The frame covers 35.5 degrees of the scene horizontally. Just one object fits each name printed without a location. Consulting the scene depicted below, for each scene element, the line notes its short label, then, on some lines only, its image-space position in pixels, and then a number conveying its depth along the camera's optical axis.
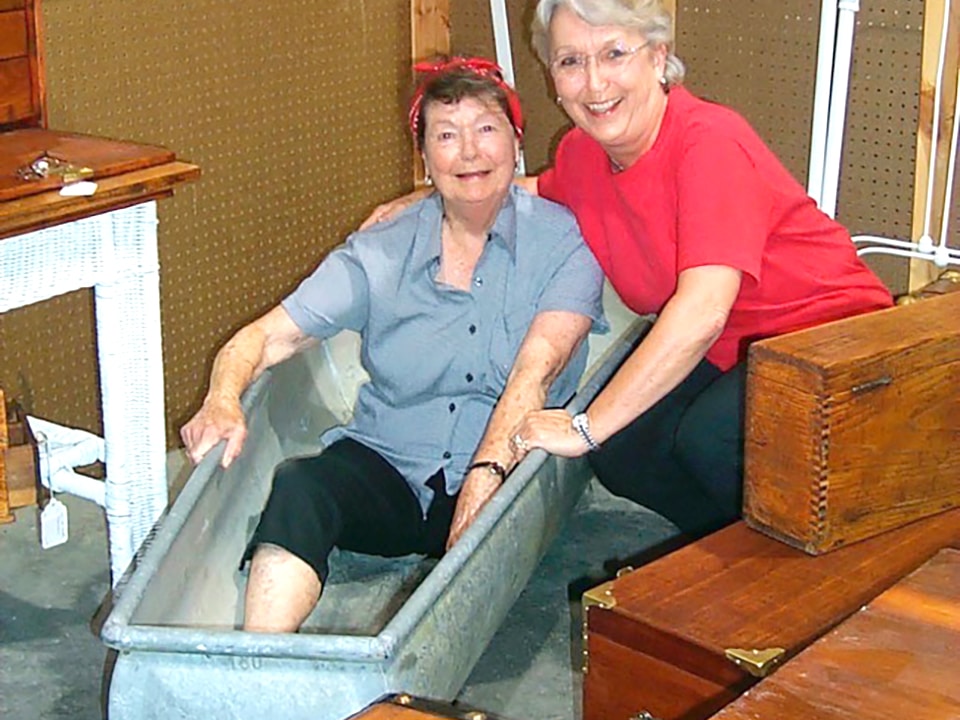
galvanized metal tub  1.71
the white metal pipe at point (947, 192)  2.95
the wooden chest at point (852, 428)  1.72
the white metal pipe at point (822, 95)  2.89
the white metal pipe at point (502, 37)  3.38
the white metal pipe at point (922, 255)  2.95
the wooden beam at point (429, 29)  3.61
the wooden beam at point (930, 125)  2.90
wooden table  2.10
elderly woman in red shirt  2.11
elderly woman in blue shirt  2.26
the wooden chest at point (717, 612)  1.58
